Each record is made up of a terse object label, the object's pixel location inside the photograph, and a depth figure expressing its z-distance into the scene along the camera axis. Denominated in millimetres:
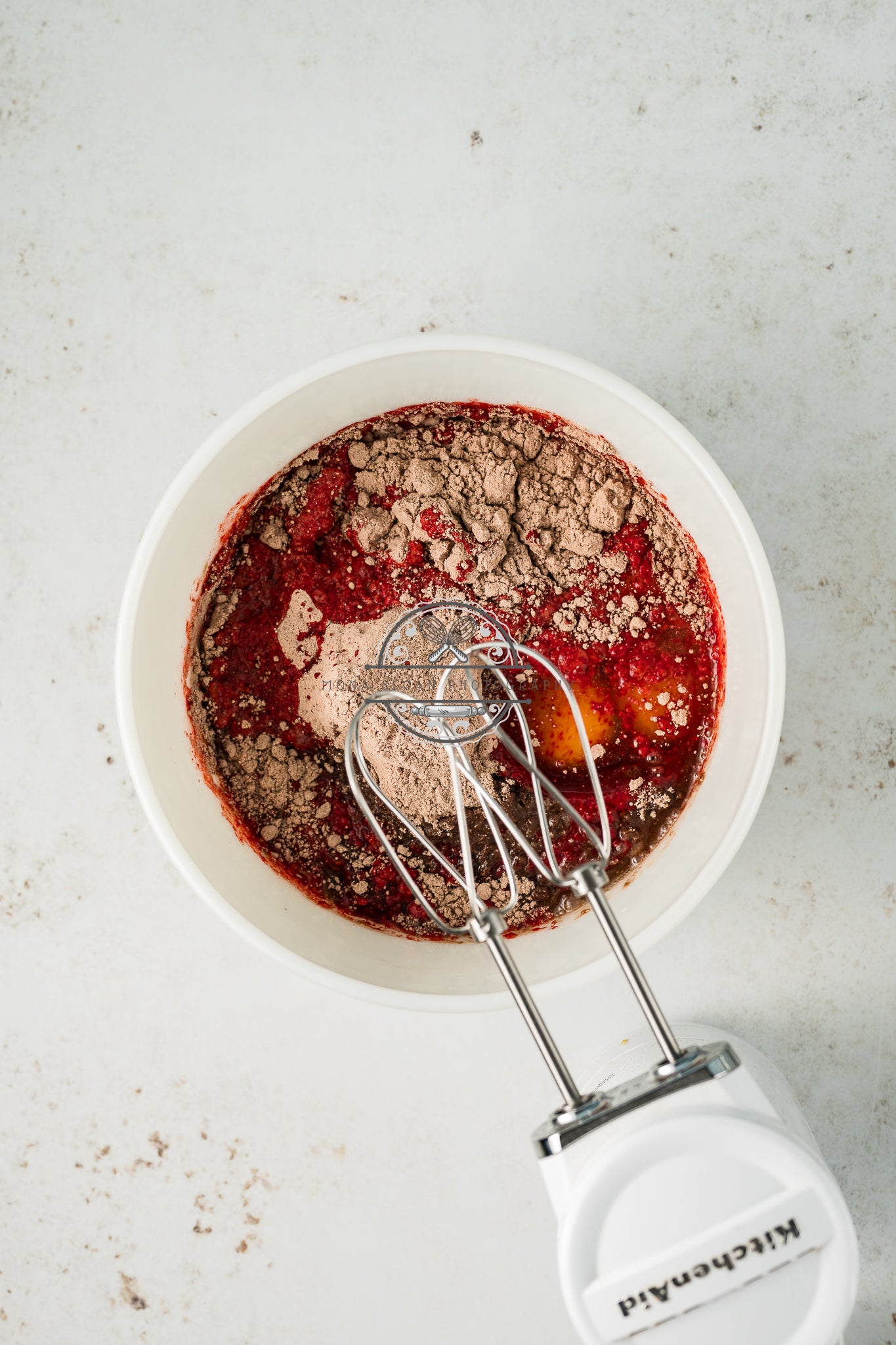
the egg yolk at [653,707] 812
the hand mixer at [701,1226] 572
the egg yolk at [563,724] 809
